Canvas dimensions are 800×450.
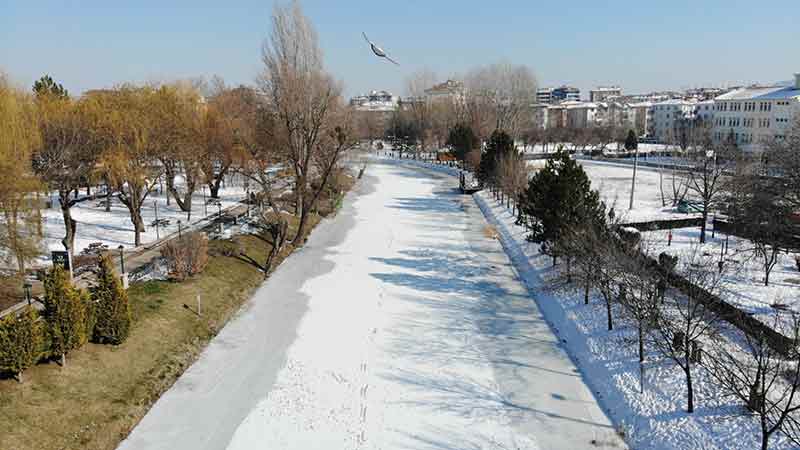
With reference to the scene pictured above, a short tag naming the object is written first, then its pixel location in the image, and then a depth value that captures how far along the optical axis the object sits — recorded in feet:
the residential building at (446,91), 353.96
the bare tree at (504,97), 273.95
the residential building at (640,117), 399.98
